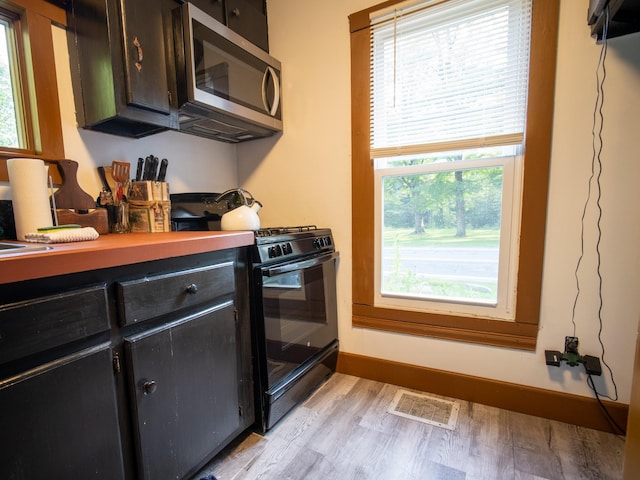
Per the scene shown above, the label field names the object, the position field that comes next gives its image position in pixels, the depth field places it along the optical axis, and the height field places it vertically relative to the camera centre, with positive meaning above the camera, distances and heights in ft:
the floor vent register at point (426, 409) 4.66 -3.42
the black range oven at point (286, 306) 4.19 -1.62
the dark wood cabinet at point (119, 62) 3.76 +1.97
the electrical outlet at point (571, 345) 4.39 -2.14
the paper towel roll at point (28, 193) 3.43 +0.22
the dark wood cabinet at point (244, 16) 4.86 +3.43
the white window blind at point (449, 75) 4.44 +2.07
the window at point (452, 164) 4.43 +0.64
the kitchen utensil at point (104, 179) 4.58 +0.48
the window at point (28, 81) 3.85 +1.74
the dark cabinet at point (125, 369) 2.13 -1.46
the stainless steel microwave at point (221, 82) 4.32 +2.10
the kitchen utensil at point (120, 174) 4.58 +0.55
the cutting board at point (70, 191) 4.06 +0.27
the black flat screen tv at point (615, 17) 3.43 +2.23
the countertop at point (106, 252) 2.02 -0.37
